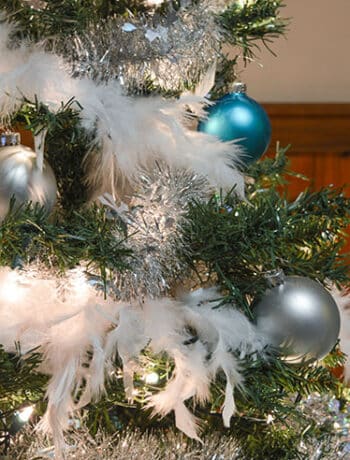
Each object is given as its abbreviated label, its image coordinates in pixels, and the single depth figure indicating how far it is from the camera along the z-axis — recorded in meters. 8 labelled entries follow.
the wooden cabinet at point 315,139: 1.62
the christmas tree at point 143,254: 0.86
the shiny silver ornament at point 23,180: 0.89
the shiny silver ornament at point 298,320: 0.88
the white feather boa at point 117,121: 0.89
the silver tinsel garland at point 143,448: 0.91
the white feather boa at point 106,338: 0.85
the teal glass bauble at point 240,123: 1.00
